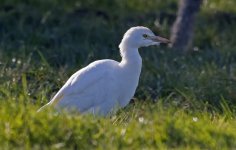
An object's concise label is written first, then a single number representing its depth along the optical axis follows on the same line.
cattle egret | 15.61
